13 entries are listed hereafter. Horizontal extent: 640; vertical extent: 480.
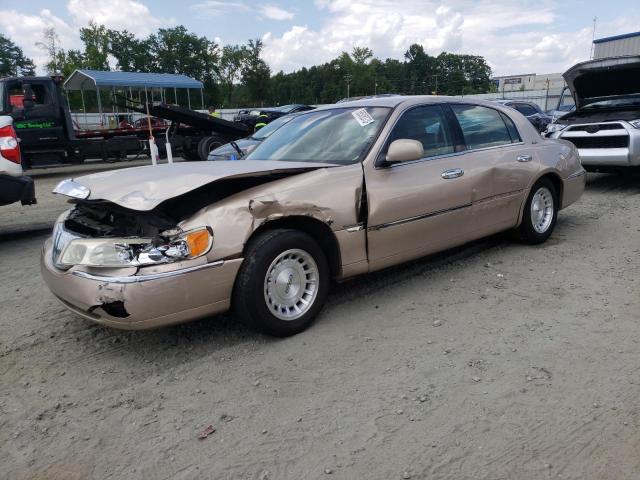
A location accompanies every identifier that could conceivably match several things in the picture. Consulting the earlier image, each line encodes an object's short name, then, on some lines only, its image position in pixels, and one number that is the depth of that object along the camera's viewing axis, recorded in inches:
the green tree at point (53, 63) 1916.8
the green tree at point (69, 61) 2063.2
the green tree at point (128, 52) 2929.4
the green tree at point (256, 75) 3228.3
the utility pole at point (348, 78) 3734.0
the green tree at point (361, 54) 3971.5
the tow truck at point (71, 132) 392.2
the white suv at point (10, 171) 232.5
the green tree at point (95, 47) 2324.1
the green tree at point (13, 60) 2837.1
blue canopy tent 854.5
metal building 769.6
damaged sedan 119.2
